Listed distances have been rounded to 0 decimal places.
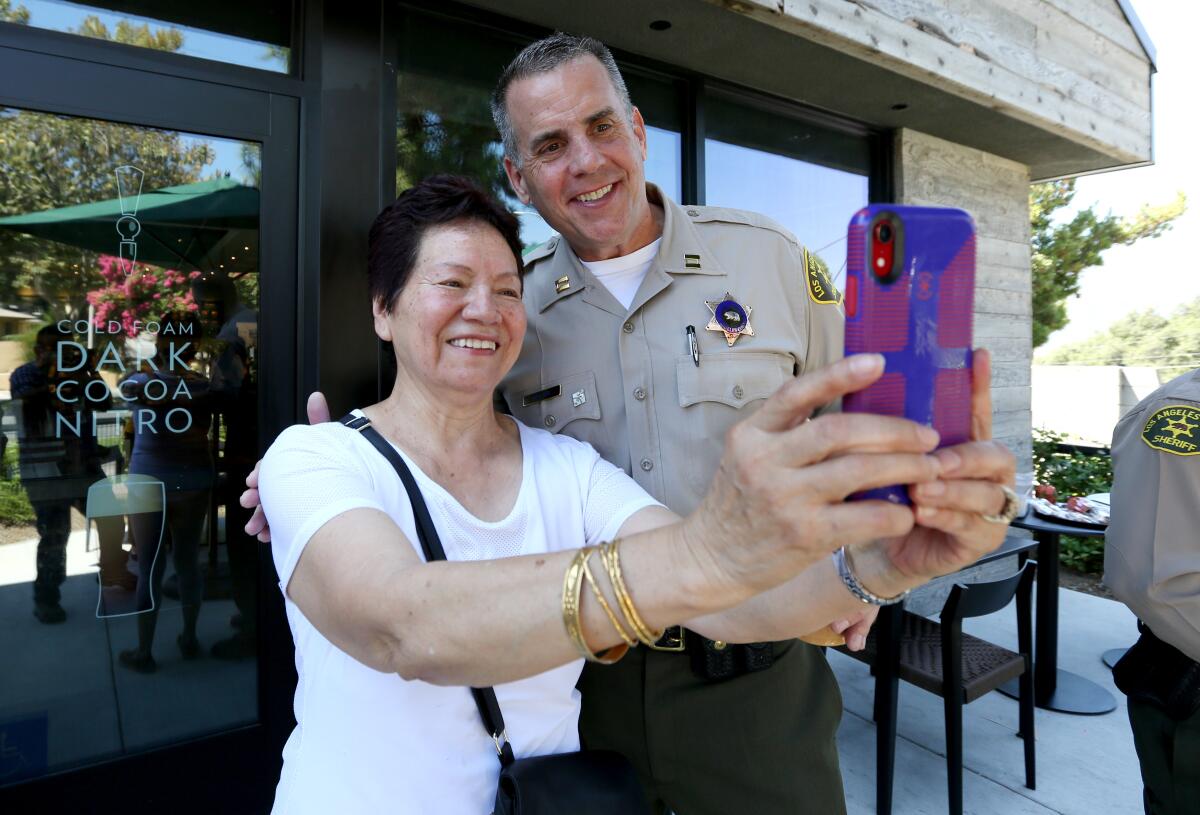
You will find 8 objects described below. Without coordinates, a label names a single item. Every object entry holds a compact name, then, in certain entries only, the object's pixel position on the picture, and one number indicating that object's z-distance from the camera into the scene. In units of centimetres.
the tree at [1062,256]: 821
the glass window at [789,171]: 378
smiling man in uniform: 151
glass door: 212
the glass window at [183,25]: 209
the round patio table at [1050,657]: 344
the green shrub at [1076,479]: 596
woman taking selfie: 63
